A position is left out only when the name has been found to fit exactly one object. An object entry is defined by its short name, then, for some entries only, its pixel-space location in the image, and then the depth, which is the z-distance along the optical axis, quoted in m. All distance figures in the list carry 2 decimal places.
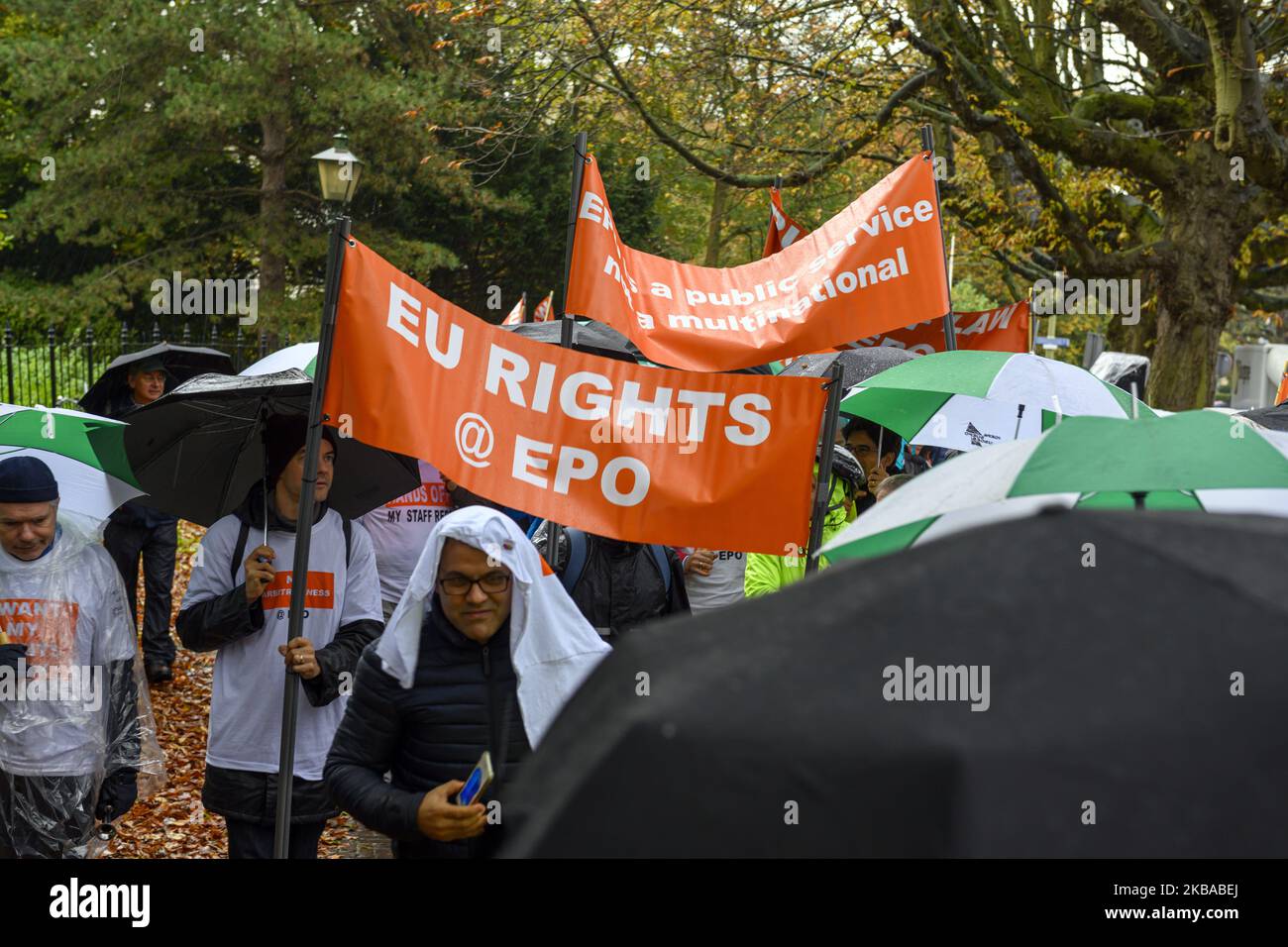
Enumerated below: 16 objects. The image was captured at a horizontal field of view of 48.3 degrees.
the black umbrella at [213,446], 4.89
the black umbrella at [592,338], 8.59
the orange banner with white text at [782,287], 5.91
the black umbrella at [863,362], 8.32
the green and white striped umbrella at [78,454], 5.09
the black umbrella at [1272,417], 6.15
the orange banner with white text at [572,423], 4.40
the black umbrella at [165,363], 8.25
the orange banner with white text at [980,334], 9.27
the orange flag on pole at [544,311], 13.21
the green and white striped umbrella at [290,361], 7.57
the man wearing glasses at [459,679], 3.55
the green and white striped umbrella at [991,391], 5.59
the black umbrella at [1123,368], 14.72
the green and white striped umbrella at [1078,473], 2.61
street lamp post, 4.34
